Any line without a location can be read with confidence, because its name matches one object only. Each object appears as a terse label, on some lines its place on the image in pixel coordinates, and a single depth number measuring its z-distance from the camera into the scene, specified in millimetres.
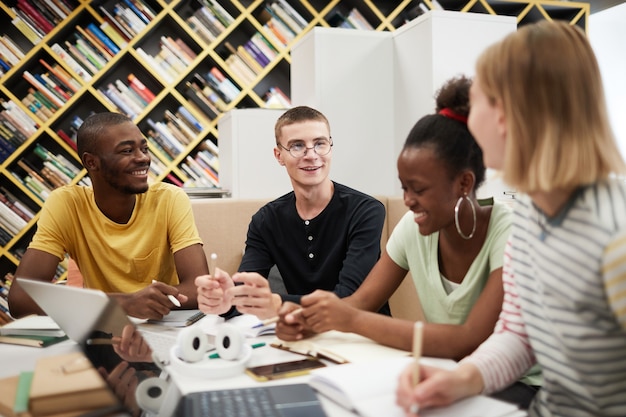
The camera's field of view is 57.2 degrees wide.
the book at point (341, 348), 1118
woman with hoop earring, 1164
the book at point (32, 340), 1252
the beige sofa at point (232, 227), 2496
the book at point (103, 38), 3885
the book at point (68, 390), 786
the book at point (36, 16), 3738
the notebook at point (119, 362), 851
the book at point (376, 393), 832
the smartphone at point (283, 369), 1026
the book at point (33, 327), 1328
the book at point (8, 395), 827
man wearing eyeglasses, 1916
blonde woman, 796
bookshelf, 3768
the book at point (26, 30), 3727
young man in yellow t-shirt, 1921
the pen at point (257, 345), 1233
